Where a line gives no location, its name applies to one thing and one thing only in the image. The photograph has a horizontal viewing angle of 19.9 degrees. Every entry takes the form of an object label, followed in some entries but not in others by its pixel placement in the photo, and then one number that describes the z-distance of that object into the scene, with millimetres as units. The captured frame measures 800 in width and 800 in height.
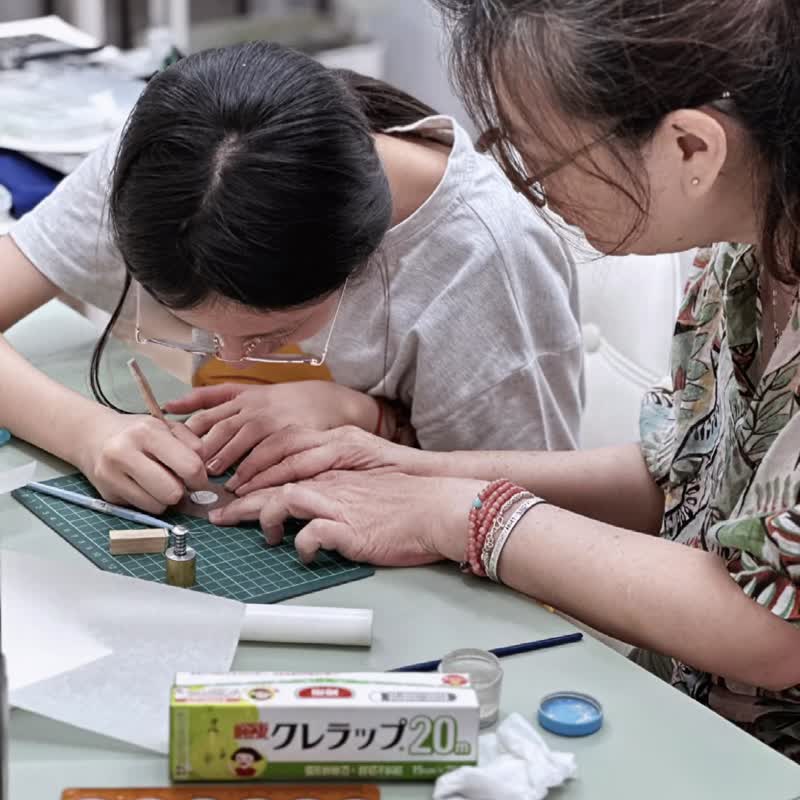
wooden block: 1527
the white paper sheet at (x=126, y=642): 1349
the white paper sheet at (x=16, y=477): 1623
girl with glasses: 1500
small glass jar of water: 1358
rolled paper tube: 1428
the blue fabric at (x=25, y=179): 2079
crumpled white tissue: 1288
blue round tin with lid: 1356
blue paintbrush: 1410
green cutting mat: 1495
